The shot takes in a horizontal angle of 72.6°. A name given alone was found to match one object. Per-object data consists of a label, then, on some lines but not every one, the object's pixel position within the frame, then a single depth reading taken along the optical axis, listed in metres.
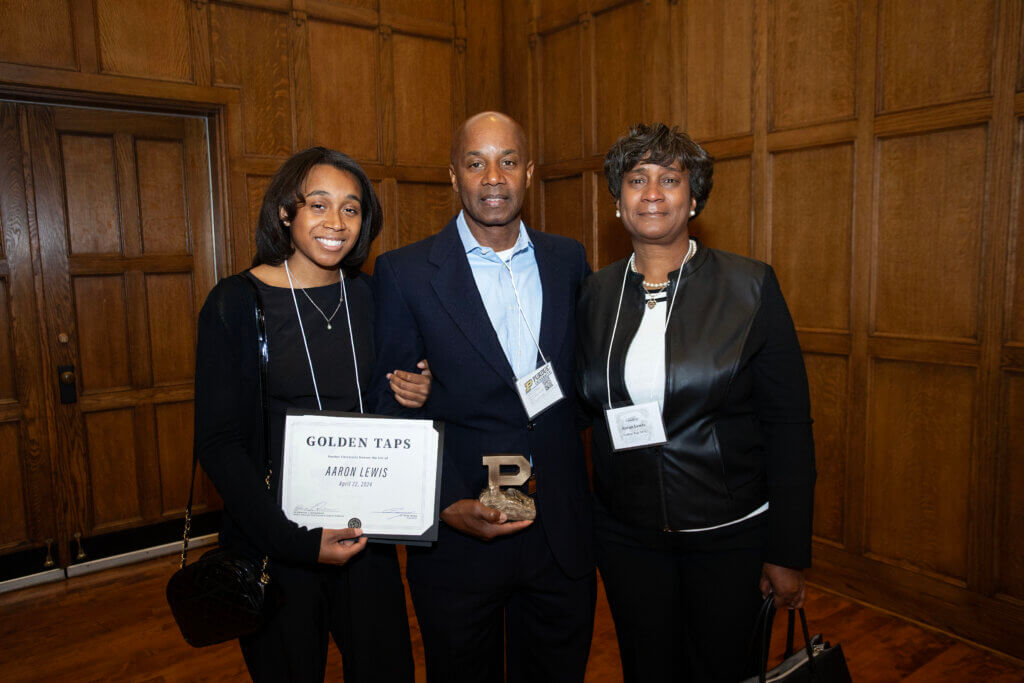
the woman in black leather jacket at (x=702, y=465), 1.55
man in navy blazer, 1.69
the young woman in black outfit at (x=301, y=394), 1.47
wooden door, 3.61
